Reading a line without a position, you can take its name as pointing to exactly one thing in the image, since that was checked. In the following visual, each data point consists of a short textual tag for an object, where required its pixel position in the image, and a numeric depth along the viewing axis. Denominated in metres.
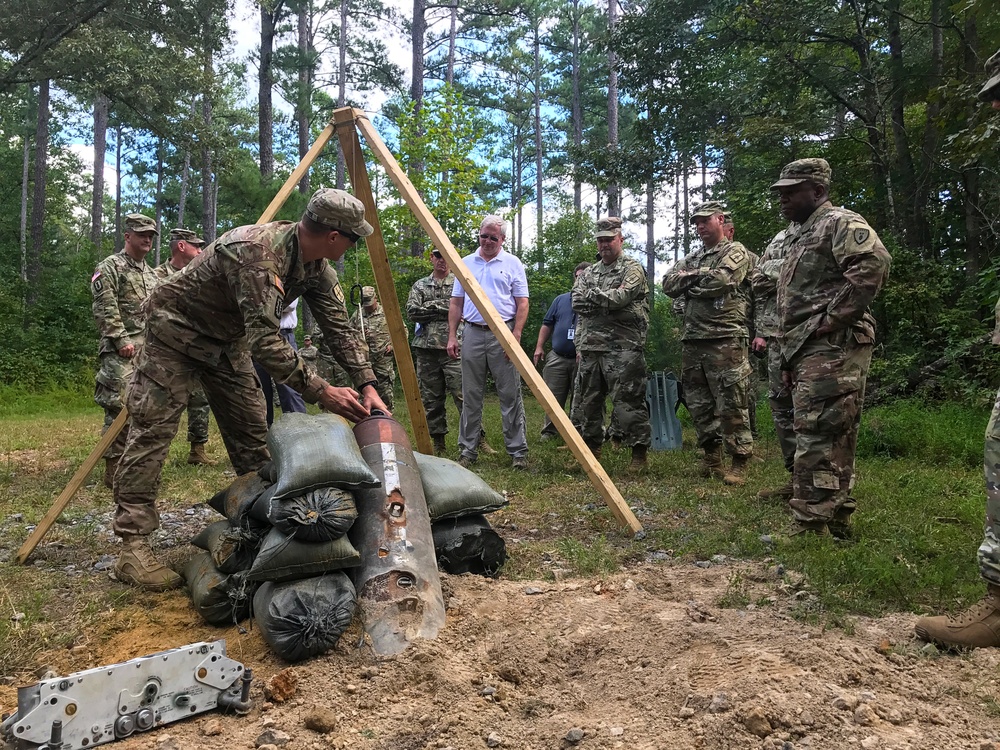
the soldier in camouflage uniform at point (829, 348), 3.74
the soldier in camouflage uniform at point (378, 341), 8.96
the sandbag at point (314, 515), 2.75
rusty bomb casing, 2.67
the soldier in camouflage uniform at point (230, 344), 3.31
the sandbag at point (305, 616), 2.56
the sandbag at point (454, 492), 3.42
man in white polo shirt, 6.30
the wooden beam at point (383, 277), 4.70
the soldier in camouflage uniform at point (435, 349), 7.69
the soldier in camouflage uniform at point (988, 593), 2.46
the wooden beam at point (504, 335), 4.04
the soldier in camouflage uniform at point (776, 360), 4.97
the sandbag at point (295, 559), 2.73
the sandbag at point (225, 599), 2.97
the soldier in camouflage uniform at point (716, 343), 5.63
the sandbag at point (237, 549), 3.14
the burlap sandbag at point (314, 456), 2.88
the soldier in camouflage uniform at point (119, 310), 6.01
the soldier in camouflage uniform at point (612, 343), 6.06
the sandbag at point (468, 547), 3.43
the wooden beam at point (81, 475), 3.87
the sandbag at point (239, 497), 3.32
